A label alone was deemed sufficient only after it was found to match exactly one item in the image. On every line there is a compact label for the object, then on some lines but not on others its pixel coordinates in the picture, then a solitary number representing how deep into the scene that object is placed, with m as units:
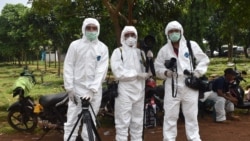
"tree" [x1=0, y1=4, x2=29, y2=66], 34.47
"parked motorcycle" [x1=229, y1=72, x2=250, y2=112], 8.69
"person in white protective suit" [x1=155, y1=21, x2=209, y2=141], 5.66
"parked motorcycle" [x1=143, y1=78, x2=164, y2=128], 7.61
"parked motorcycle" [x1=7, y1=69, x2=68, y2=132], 6.90
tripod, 5.19
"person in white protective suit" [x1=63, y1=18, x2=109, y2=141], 5.52
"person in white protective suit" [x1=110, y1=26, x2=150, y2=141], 5.84
